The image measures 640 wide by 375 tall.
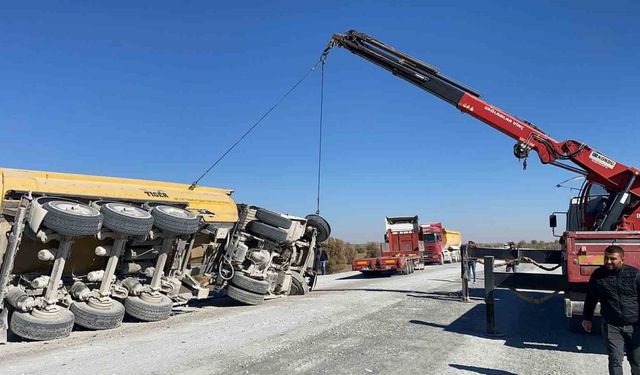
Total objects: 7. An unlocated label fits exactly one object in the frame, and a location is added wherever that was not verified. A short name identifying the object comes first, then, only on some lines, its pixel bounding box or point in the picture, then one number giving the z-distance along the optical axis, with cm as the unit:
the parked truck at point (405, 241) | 2677
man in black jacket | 494
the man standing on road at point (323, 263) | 2630
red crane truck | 730
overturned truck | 758
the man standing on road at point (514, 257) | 1022
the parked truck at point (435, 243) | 3469
